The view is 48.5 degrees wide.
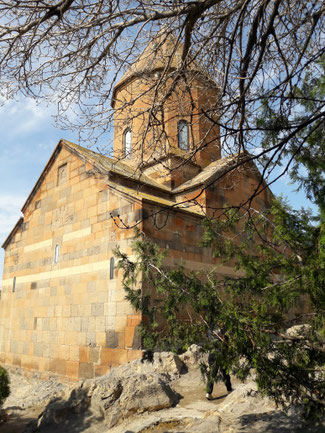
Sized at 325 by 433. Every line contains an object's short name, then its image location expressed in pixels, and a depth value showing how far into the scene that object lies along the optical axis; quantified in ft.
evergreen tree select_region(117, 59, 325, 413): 11.62
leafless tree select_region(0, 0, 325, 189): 13.75
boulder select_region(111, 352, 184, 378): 23.00
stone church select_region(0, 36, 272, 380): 26.89
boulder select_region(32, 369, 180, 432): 18.48
